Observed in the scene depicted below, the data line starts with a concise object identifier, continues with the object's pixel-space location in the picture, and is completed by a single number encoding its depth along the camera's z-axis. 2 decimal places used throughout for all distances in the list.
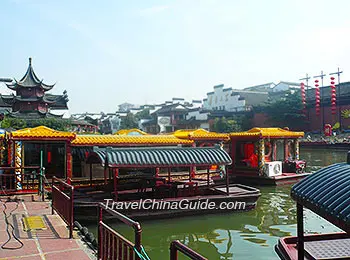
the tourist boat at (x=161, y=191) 10.55
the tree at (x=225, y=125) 51.48
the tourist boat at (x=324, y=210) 3.56
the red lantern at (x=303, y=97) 45.80
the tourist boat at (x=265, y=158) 17.95
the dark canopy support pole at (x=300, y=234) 4.93
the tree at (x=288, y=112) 47.59
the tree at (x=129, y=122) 71.64
